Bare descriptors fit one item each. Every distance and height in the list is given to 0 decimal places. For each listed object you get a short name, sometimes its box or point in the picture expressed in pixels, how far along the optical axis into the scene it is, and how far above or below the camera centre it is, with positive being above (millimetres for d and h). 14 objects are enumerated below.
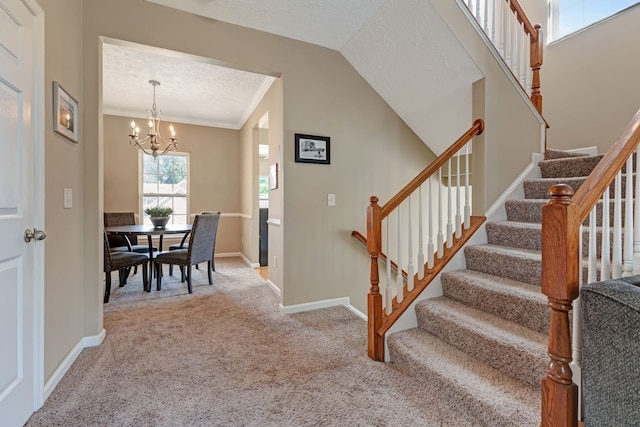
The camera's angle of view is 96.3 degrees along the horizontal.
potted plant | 3713 -97
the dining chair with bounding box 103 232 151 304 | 2990 -591
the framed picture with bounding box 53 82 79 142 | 1688 +599
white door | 1232 -18
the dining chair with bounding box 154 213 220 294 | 3380 -527
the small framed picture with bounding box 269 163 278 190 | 3434 +406
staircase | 1318 -663
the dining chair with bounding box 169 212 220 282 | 3816 -717
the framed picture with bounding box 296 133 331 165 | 2804 +605
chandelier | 3732 +1032
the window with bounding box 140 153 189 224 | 5211 +471
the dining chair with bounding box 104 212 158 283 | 3897 -416
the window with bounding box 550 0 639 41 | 2971 +2184
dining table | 3307 -261
